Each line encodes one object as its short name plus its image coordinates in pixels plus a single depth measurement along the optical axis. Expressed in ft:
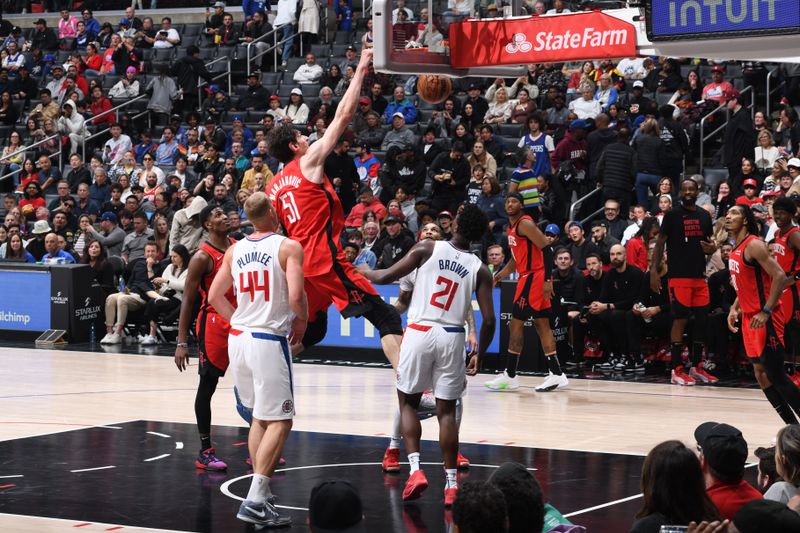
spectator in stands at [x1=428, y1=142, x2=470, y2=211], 57.47
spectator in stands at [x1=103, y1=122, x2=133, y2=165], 73.97
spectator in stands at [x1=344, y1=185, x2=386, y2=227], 57.62
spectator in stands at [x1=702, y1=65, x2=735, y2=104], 57.62
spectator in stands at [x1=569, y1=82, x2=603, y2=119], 59.77
